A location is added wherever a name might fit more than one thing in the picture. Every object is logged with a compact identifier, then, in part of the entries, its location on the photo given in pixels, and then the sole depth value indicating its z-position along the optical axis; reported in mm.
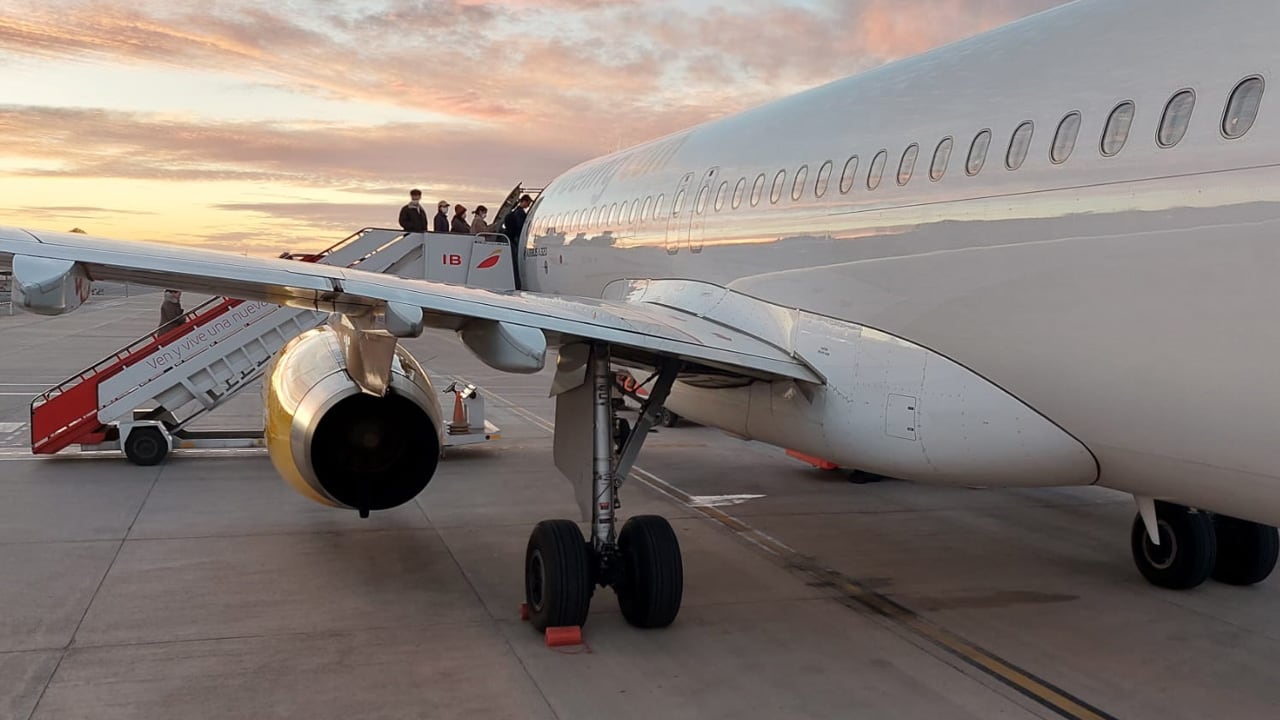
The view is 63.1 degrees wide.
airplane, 4559
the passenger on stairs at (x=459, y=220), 18016
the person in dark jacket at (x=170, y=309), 21031
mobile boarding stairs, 12492
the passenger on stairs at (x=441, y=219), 17781
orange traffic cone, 13672
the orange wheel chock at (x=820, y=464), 12712
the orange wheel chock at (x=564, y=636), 6484
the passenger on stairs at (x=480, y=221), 16844
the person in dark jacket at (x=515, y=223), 15352
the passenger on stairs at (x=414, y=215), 16344
